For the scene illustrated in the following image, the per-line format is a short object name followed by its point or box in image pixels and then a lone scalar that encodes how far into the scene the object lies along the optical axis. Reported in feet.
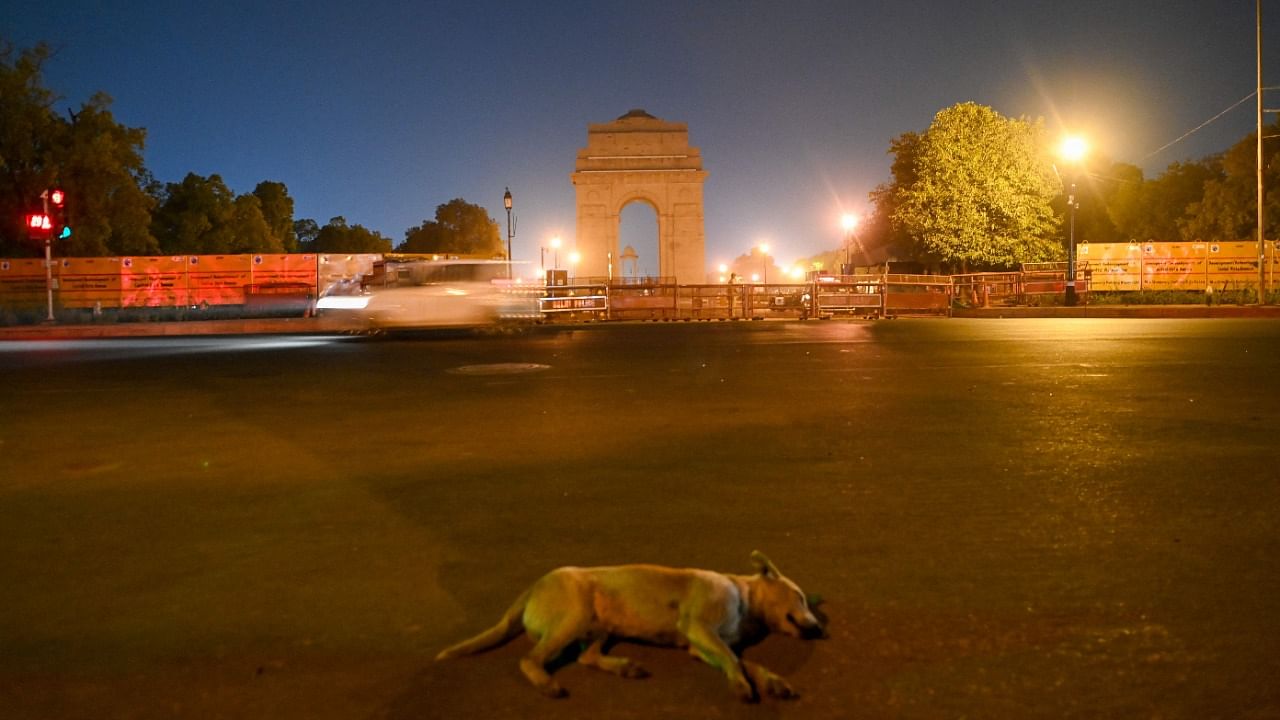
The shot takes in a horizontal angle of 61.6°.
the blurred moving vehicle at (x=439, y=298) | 83.25
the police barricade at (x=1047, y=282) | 135.22
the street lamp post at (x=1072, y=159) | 119.65
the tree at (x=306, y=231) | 401.29
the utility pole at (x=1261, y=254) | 107.45
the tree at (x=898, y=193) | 202.18
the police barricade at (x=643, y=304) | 116.06
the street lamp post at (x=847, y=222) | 176.12
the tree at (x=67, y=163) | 163.63
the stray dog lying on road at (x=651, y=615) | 11.10
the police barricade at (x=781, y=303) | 118.83
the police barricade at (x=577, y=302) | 114.32
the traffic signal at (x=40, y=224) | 92.22
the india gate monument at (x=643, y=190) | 205.77
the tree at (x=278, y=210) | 312.50
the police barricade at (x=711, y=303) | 116.57
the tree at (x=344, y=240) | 368.27
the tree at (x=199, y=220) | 244.63
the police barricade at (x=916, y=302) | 116.47
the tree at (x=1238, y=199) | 197.77
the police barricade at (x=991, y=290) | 132.16
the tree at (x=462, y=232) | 338.13
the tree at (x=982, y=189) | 174.29
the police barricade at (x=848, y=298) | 116.47
